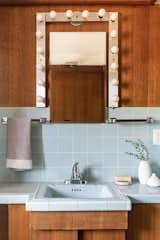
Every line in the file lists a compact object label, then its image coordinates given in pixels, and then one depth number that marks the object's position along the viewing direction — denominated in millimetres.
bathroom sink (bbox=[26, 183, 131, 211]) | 1765
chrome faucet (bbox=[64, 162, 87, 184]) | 2270
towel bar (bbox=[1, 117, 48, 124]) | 2316
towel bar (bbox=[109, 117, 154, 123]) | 2335
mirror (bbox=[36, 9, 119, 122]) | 2334
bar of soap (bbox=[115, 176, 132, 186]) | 2229
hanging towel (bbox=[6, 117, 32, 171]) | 2277
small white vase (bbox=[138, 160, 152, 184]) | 2268
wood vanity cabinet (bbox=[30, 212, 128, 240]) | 1775
